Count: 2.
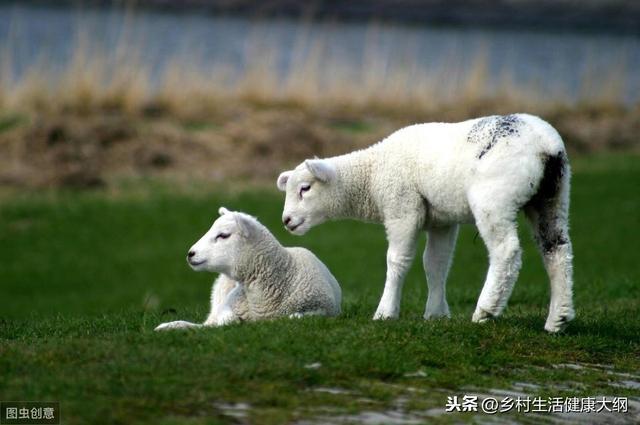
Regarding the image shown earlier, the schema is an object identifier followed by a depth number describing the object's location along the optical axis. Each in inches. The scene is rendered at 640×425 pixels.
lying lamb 733.3
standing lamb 685.3
